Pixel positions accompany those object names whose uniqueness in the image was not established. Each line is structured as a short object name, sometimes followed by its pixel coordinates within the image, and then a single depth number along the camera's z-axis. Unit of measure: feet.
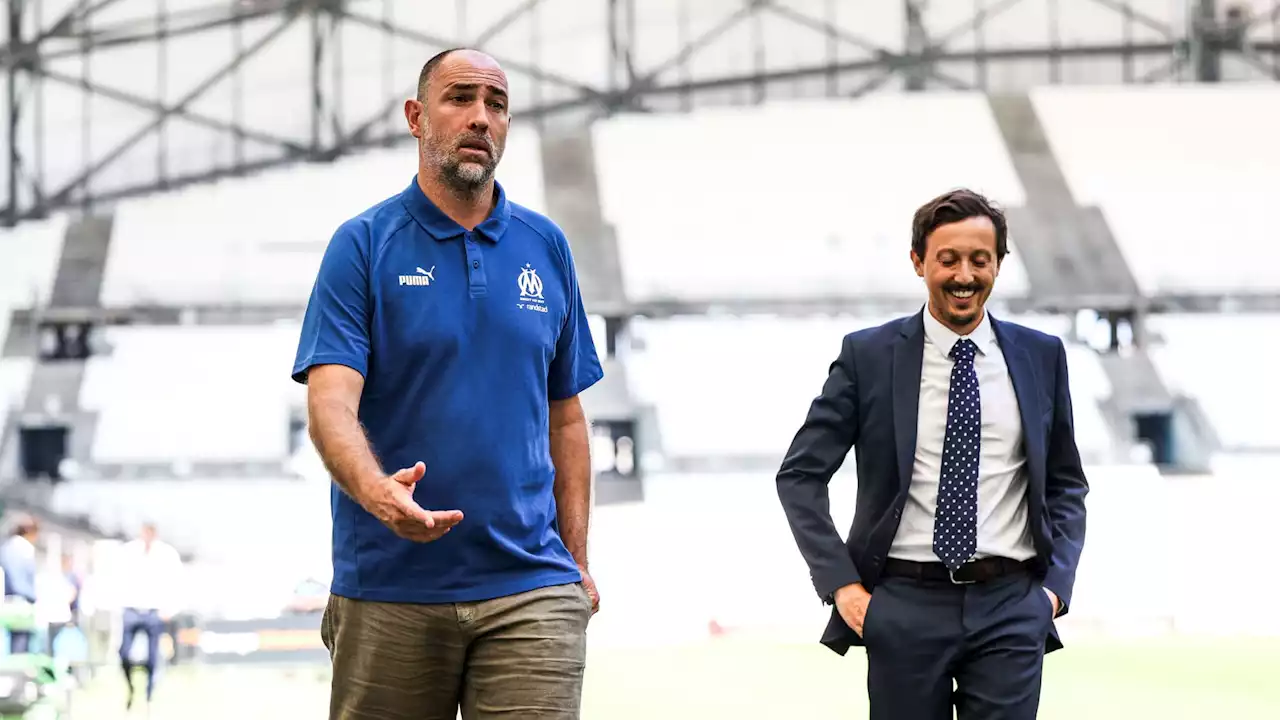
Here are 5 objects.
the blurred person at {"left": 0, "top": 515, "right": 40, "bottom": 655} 60.26
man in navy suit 19.63
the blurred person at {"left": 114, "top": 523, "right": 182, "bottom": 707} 58.23
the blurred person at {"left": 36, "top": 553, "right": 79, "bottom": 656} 68.10
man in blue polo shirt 16.14
